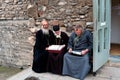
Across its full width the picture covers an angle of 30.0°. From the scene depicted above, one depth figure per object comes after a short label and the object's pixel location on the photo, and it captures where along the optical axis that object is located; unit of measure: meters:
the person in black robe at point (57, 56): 4.58
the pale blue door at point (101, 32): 4.20
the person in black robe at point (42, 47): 4.80
